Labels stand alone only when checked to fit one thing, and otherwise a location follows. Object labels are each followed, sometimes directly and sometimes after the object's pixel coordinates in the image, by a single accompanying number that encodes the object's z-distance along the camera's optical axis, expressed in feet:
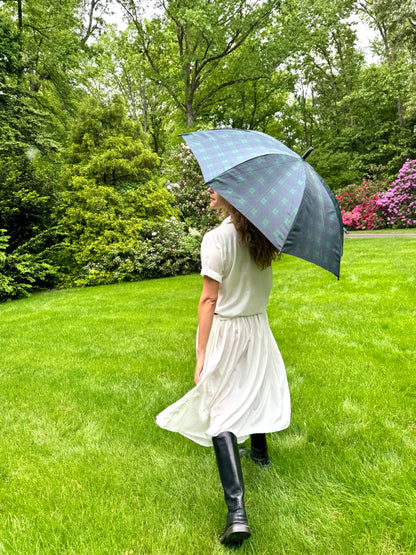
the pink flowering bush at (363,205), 58.76
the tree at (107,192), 33.22
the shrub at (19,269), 25.81
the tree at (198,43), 50.08
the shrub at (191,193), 42.93
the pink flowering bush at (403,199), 52.47
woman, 5.46
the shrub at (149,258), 32.32
